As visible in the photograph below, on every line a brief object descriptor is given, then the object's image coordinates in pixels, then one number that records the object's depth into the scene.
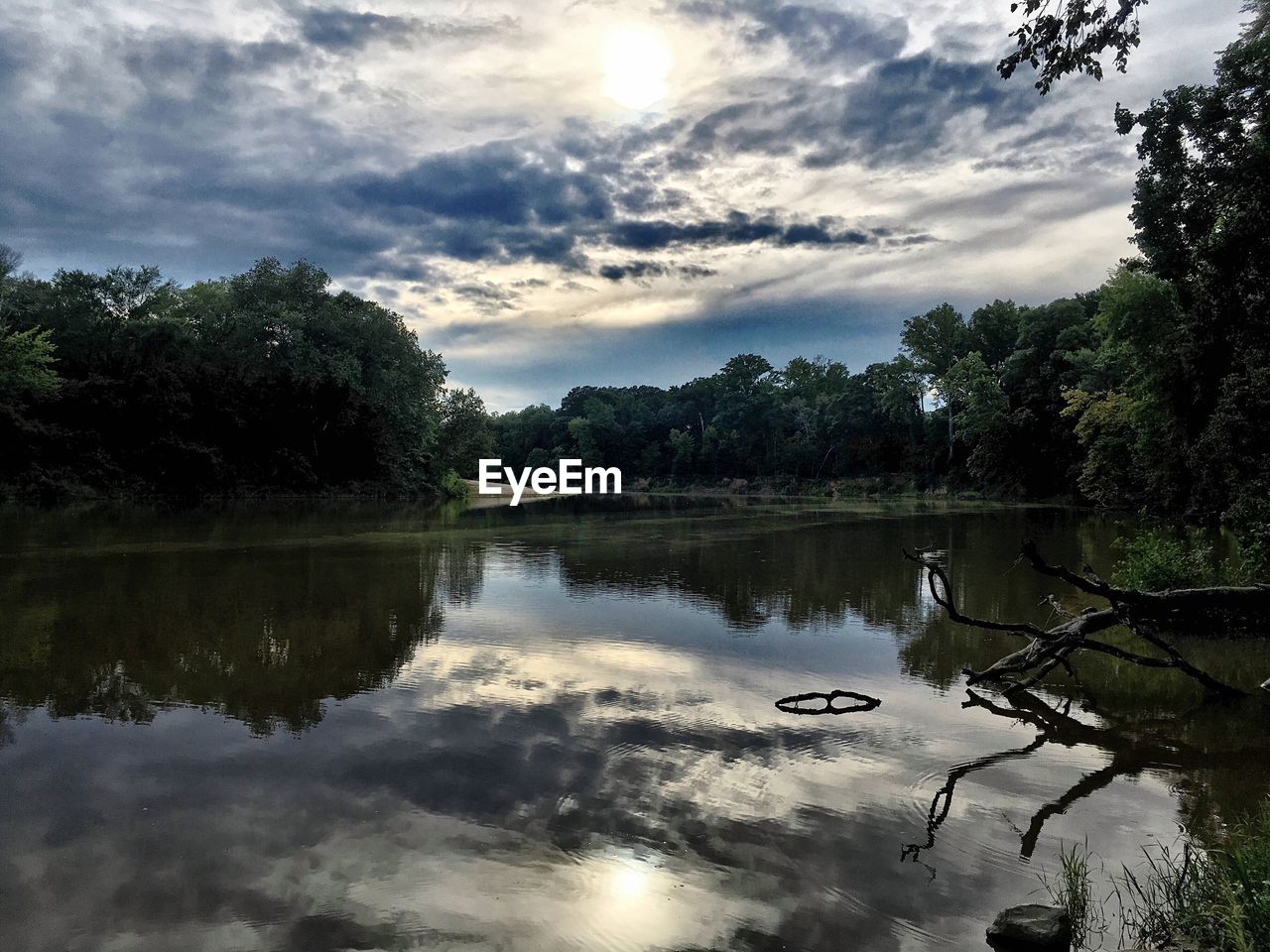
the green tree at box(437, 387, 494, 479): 70.38
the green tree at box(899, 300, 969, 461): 79.06
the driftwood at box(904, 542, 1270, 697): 7.42
